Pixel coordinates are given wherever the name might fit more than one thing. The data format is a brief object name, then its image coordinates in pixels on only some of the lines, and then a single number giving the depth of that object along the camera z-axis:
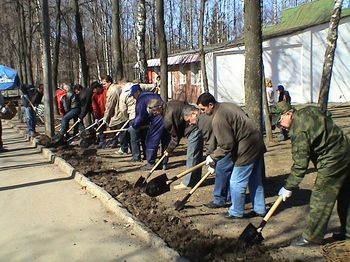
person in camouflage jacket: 4.59
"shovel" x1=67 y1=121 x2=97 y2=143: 12.60
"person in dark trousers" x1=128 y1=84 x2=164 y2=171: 9.08
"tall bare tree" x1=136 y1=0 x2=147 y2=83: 14.59
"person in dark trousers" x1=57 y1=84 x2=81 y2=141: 13.42
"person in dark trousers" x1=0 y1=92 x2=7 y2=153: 12.02
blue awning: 23.21
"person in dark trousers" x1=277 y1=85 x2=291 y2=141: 12.19
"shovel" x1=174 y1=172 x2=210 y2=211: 6.37
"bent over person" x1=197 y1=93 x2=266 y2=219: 5.59
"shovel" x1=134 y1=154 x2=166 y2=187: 7.90
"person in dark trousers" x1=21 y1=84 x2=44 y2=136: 15.52
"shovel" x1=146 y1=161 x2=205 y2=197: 6.87
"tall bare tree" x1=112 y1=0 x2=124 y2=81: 15.02
